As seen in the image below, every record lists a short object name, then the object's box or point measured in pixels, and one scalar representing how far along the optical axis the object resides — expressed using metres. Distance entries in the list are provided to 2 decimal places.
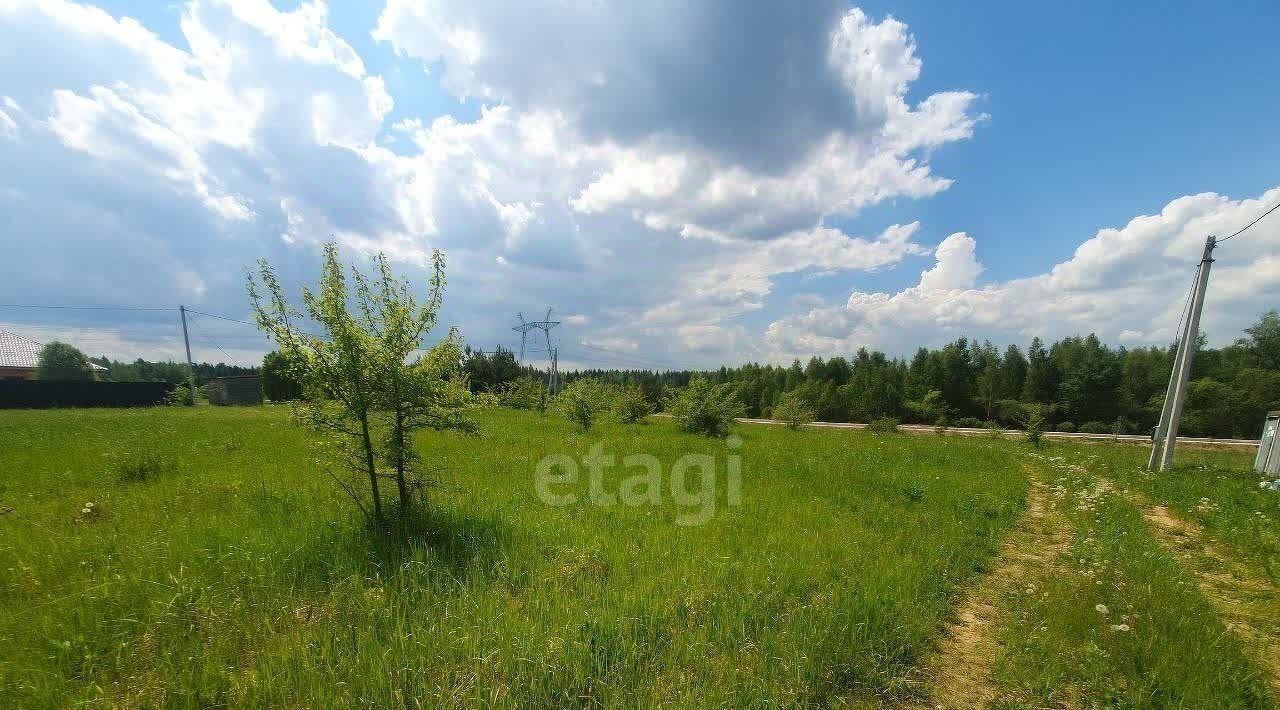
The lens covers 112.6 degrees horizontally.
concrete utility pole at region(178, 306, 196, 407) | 38.04
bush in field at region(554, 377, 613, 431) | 21.17
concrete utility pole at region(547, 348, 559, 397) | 45.12
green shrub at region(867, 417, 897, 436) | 31.41
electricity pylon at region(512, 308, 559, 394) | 45.16
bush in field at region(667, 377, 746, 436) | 20.05
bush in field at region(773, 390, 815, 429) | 32.34
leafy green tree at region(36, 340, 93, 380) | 52.97
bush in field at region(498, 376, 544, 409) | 40.81
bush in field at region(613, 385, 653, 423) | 25.88
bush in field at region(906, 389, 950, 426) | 51.97
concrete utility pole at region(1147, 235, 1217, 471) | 14.19
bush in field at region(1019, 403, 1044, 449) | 24.73
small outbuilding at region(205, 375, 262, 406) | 41.84
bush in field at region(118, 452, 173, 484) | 8.21
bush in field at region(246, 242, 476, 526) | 5.44
